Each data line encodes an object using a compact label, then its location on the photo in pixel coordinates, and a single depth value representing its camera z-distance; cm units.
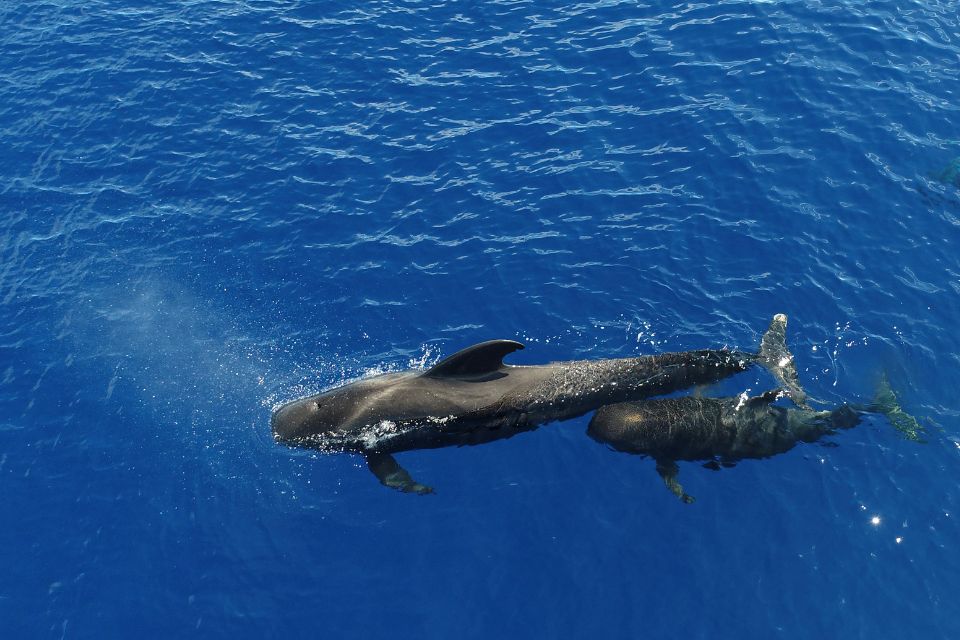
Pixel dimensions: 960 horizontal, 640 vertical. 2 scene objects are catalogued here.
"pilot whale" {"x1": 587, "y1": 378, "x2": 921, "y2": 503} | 1891
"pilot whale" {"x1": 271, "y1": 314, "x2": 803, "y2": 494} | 1888
